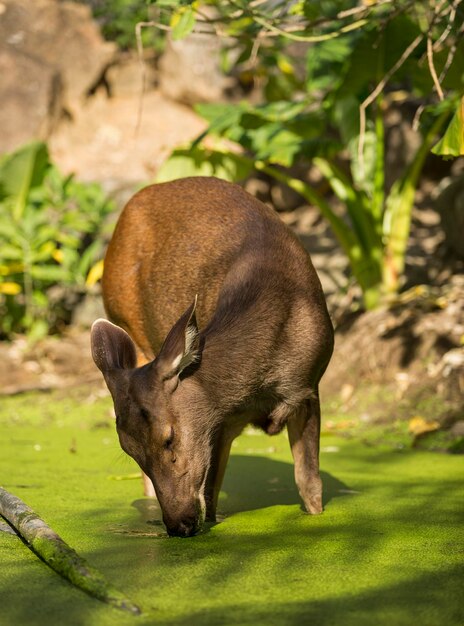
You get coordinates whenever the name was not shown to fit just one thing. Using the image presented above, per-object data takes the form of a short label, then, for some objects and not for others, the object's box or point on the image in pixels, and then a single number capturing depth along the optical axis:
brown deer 7.85
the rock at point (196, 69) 28.23
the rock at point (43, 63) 27.67
